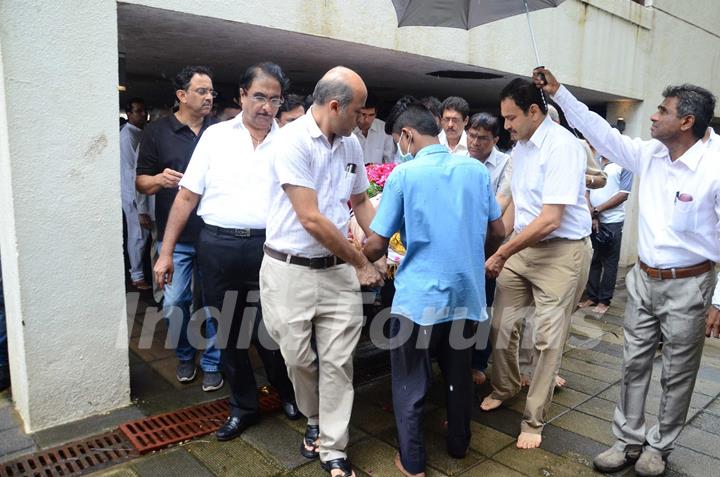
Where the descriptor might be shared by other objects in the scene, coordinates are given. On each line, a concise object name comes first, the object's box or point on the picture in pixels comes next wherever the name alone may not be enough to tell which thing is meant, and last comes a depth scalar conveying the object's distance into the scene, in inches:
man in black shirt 151.9
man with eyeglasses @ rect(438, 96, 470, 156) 170.7
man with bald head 107.1
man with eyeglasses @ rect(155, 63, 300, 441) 129.5
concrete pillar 118.3
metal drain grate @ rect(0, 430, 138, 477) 117.3
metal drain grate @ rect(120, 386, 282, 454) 128.4
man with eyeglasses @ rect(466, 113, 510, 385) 159.0
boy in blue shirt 109.7
